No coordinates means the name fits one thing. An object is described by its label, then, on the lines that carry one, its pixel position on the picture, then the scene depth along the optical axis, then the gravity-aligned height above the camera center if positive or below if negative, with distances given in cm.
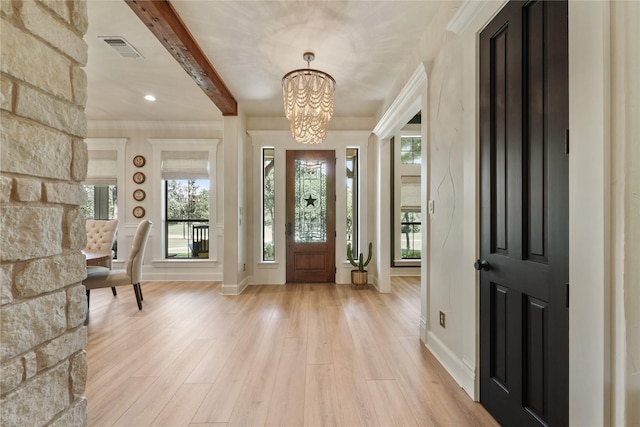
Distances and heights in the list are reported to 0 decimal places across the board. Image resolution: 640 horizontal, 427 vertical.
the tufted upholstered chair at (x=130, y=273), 326 -68
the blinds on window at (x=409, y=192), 569 +42
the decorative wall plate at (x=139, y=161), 517 +91
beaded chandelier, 273 +108
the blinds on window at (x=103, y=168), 513 +79
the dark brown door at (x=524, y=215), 120 -1
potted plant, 455 -94
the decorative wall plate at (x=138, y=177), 516 +62
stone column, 64 +0
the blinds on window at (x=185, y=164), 519 +87
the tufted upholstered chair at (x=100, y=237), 398 -32
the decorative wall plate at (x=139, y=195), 515 +32
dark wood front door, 491 -3
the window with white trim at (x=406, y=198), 565 +30
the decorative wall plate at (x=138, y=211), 514 +3
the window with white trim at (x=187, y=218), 529 -8
